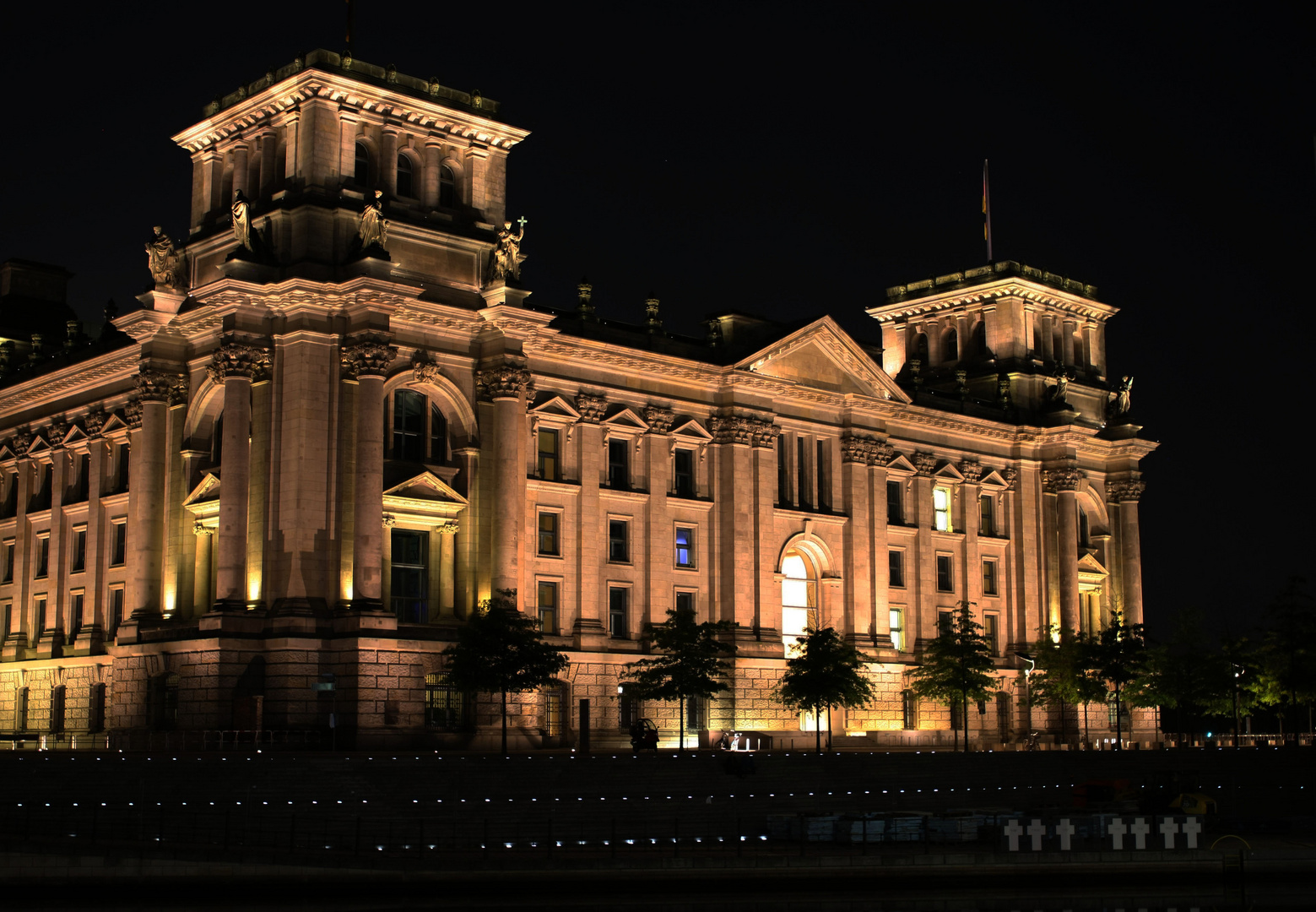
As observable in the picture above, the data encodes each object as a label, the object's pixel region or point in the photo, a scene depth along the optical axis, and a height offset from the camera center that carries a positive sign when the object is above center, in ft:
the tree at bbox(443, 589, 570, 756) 199.93 +3.37
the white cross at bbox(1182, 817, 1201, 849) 141.18 -12.17
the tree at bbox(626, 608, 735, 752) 222.69 +2.85
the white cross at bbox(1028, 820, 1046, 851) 136.77 -11.88
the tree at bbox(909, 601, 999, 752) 266.57 +2.64
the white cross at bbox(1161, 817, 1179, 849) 140.46 -12.09
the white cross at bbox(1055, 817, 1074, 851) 136.05 -11.83
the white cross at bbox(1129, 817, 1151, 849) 138.51 -12.05
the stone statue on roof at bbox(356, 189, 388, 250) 211.82 +57.05
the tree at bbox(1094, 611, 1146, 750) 285.02 +4.50
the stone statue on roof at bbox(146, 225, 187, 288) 226.58 +56.76
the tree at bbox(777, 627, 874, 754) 238.27 +0.99
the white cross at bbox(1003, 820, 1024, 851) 136.36 -11.92
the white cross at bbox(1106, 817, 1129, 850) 138.41 -12.11
